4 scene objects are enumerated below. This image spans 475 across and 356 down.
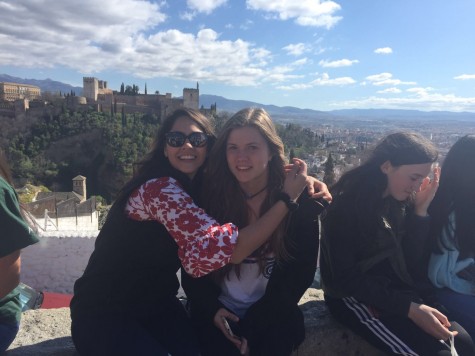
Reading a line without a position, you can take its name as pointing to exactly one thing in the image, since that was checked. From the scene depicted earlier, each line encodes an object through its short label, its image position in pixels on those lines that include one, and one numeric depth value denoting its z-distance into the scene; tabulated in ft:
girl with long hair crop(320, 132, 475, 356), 5.64
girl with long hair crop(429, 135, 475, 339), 6.65
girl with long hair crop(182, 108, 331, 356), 5.60
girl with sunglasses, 4.85
